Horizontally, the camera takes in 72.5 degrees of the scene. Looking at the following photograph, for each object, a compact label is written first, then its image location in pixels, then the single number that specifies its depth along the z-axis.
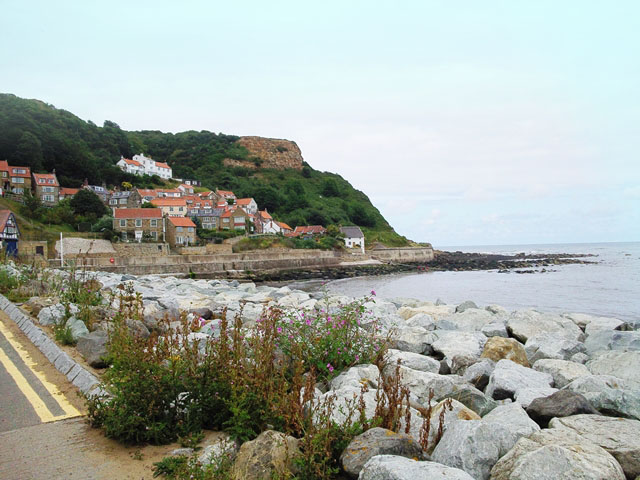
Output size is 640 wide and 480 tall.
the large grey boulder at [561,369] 6.47
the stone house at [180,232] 56.41
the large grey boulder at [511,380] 5.68
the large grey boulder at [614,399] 4.80
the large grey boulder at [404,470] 2.88
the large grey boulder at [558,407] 4.49
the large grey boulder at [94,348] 6.20
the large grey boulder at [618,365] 6.75
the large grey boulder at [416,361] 6.78
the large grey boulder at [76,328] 7.29
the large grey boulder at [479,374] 6.23
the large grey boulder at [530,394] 5.23
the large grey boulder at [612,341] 8.76
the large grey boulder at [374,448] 3.25
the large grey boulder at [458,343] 7.82
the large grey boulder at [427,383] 5.51
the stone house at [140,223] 53.94
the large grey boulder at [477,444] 3.51
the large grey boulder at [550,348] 7.92
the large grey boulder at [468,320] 10.95
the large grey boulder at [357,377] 4.98
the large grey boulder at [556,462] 3.13
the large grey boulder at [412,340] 8.16
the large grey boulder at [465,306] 14.49
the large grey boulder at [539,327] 10.12
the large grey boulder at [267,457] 3.17
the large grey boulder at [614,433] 3.55
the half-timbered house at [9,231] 38.32
